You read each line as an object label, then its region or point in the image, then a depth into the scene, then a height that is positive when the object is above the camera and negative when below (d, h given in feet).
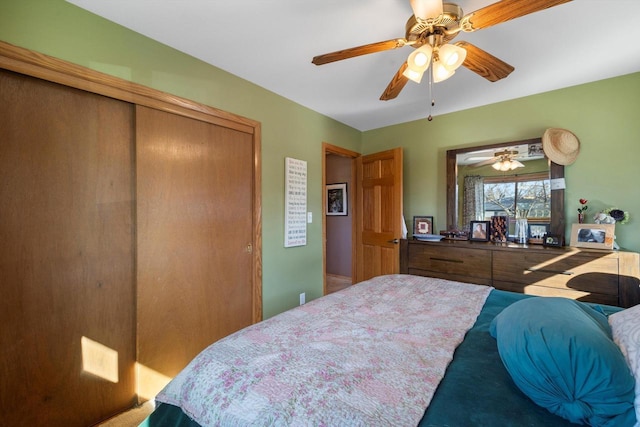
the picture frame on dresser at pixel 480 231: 9.42 -0.57
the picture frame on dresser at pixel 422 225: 10.84 -0.41
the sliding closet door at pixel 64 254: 4.56 -0.72
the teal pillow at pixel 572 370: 2.20 -1.35
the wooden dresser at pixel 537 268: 6.68 -1.55
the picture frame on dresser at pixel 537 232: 8.67 -0.57
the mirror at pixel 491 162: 8.48 +1.74
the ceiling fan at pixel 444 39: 3.97 +3.01
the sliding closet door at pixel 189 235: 6.01 -0.50
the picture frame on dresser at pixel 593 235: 7.26 -0.58
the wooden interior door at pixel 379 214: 10.68 +0.04
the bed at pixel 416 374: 2.26 -1.63
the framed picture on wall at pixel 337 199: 15.97 +0.96
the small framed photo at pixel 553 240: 8.19 -0.78
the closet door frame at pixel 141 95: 4.54 +2.55
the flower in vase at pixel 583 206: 7.99 +0.26
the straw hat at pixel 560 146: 8.25 +2.13
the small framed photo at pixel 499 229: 9.26 -0.49
